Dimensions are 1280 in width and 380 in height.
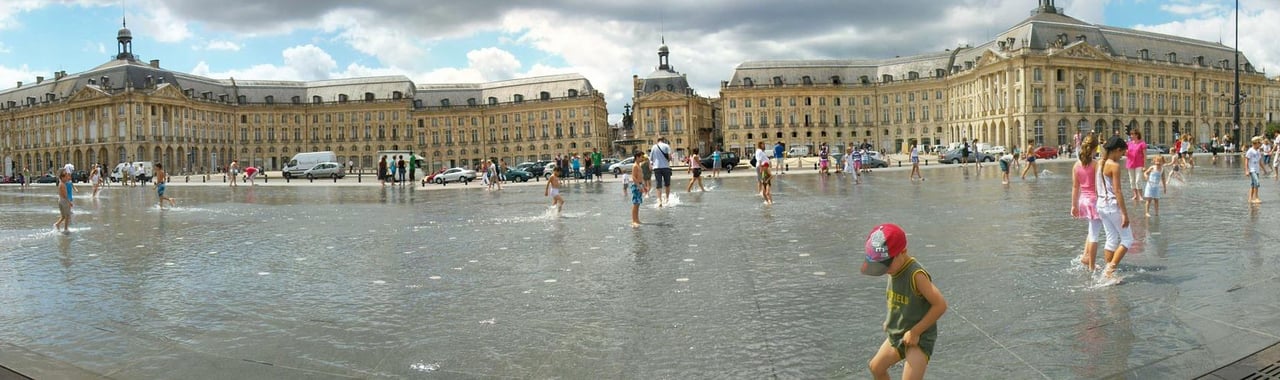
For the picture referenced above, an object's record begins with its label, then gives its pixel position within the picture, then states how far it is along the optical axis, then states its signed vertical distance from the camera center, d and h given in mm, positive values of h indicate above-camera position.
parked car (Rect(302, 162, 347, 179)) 61575 +266
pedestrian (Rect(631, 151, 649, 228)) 15992 -484
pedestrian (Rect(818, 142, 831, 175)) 40384 -112
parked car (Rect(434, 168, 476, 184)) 49406 -293
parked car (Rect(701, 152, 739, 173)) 56428 +67
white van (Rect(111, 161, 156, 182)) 55431 +777
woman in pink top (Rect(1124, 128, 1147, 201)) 16895 -148
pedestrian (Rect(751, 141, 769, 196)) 21497 -49
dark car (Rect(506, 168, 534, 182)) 50500 -420
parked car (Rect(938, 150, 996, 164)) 61188 -180
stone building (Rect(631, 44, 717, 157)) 111938 +7074
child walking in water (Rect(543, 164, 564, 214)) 19103 -470
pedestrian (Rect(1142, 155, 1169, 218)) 14828 -590
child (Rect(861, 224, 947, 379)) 4523 -784
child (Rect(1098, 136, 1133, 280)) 8773 -625
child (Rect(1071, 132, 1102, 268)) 9250 -486
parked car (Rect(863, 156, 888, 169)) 55938 -357
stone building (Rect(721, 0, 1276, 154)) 87062 +7099
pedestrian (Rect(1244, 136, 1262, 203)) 16484 -474
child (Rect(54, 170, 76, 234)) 16984 -344
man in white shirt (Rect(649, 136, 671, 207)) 21234 +30
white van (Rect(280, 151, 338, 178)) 73875 +1320
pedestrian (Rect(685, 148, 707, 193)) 27656 -188
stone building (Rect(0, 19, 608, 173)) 112688 +7123
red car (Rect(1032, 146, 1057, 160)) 65938 -42
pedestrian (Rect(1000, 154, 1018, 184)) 28956 -418
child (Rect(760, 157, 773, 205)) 21141 -464
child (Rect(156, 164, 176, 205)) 25953 -74
